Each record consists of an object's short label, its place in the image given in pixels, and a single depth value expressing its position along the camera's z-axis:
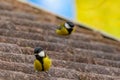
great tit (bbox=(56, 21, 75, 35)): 7.01
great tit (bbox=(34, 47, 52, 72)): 5.32
